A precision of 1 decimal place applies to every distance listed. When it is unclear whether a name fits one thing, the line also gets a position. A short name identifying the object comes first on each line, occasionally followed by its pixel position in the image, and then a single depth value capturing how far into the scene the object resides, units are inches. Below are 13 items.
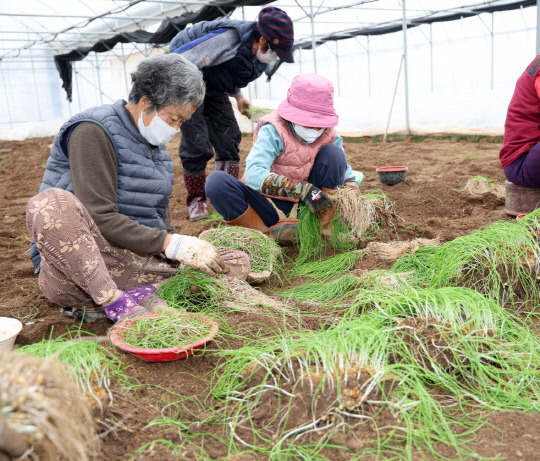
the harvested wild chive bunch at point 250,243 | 99.1
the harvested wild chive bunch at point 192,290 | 80.7
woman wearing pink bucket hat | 103.7
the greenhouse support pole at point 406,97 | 314.8
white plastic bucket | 66.4
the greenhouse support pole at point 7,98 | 613.3
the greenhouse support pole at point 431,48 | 468.5
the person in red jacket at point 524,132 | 110.3
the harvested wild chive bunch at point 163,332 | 63.2
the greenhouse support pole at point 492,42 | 421.1
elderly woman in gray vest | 69.6
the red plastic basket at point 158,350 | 60.7
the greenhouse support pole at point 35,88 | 631.9
